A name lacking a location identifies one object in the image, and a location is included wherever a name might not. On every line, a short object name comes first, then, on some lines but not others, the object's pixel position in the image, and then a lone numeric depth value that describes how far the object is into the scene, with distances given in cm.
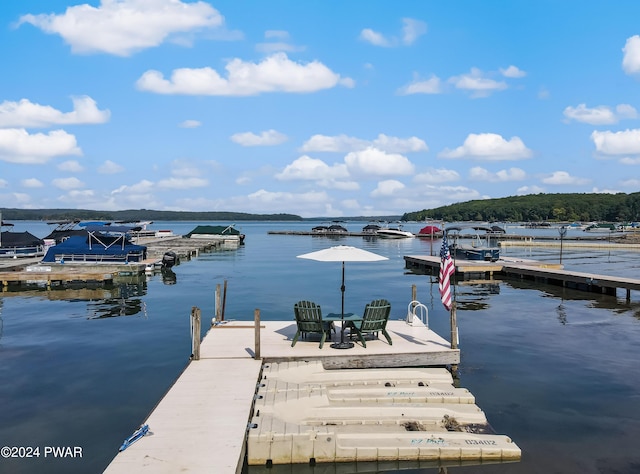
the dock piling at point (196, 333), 1261
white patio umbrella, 1384
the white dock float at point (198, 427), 745
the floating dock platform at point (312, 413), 825
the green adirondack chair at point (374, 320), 1391
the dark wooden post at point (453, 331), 1363
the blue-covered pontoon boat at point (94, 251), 3738
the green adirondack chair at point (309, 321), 1373
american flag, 1616
